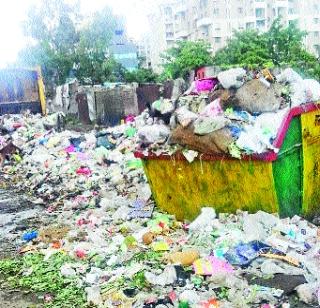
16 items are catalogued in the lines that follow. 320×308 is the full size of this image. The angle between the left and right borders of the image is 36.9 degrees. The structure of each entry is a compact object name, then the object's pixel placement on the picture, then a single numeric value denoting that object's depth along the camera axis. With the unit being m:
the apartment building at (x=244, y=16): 42.72
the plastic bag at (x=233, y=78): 4.61
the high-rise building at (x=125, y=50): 50.69
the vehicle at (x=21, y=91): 15.80
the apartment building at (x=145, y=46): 66.06
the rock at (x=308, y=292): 2.97
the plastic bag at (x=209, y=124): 4.23
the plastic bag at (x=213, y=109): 4.52
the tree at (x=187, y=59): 24.64
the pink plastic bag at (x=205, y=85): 5.01
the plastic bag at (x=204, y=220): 4.29
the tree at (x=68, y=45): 26.83
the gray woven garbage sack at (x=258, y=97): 4.43
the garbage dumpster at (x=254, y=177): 4.14
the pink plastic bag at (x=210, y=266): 3.39
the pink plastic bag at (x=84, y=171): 7.75
